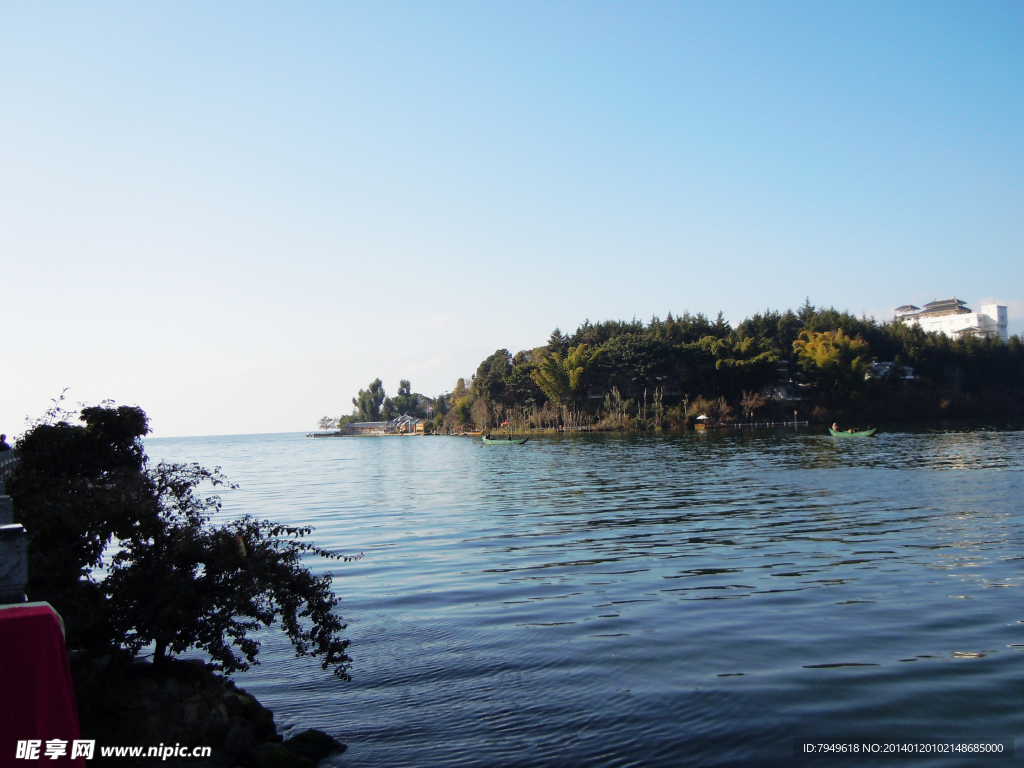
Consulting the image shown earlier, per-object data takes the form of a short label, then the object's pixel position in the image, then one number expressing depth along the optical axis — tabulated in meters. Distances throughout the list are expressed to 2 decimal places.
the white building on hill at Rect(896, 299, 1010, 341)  144.62
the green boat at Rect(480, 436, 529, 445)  72.97
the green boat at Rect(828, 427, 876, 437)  56.84
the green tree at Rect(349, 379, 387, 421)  188.50
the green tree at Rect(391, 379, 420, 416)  187.00
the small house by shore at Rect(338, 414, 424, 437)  162.89
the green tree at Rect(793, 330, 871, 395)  87.06
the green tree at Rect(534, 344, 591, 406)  93.88
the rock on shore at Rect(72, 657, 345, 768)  6.10
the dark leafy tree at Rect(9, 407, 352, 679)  6.84
